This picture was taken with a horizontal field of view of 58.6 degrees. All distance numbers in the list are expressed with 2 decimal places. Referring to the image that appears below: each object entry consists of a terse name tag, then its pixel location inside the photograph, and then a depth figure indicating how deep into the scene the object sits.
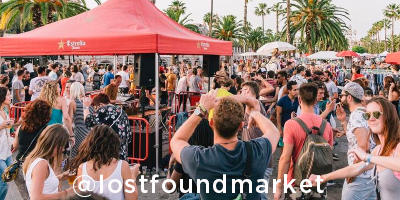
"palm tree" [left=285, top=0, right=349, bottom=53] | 34.66
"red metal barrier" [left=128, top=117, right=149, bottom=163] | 6.77
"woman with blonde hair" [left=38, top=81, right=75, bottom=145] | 5.99
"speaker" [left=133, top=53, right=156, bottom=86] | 6.90
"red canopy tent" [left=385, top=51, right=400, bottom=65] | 10.66
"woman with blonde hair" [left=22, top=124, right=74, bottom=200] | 3.14
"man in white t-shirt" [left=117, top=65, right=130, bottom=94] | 14.12
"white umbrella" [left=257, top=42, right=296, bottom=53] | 17.36
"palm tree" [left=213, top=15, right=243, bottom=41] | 53.69
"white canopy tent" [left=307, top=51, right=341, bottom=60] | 26.05
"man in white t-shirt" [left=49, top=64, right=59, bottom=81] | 12.91
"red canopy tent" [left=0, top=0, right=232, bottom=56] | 6.69
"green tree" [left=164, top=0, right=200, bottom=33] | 50.16
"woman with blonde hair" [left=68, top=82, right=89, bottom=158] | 6.56
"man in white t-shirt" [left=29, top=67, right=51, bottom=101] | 9.69
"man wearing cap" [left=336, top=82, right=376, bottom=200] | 3.60
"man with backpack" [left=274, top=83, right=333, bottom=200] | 3.58
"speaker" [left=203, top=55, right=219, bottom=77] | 10.34
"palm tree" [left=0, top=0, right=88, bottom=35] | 20.31
